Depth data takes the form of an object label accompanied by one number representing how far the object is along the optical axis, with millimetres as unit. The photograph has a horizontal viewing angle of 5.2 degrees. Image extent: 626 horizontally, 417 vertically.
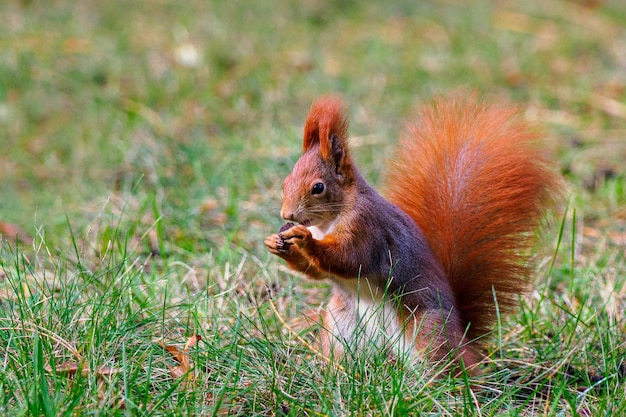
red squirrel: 4103
